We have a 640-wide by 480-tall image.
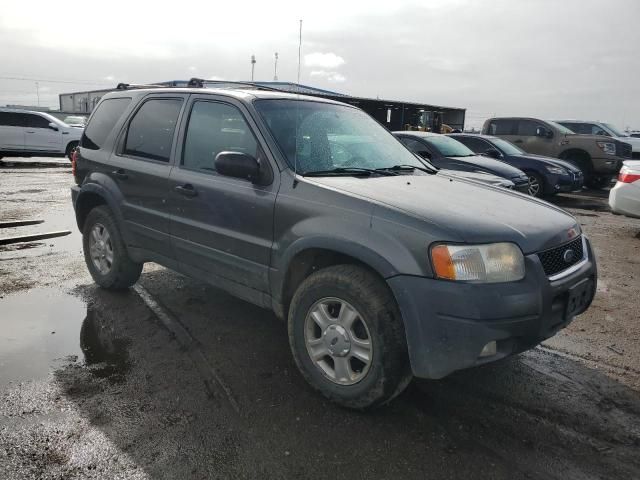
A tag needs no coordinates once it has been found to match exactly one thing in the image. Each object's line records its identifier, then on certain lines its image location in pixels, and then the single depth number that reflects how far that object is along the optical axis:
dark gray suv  2.50
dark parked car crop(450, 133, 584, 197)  11.09
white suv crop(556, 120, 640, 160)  16.48
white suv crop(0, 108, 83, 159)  16.89
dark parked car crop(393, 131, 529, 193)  9.01
